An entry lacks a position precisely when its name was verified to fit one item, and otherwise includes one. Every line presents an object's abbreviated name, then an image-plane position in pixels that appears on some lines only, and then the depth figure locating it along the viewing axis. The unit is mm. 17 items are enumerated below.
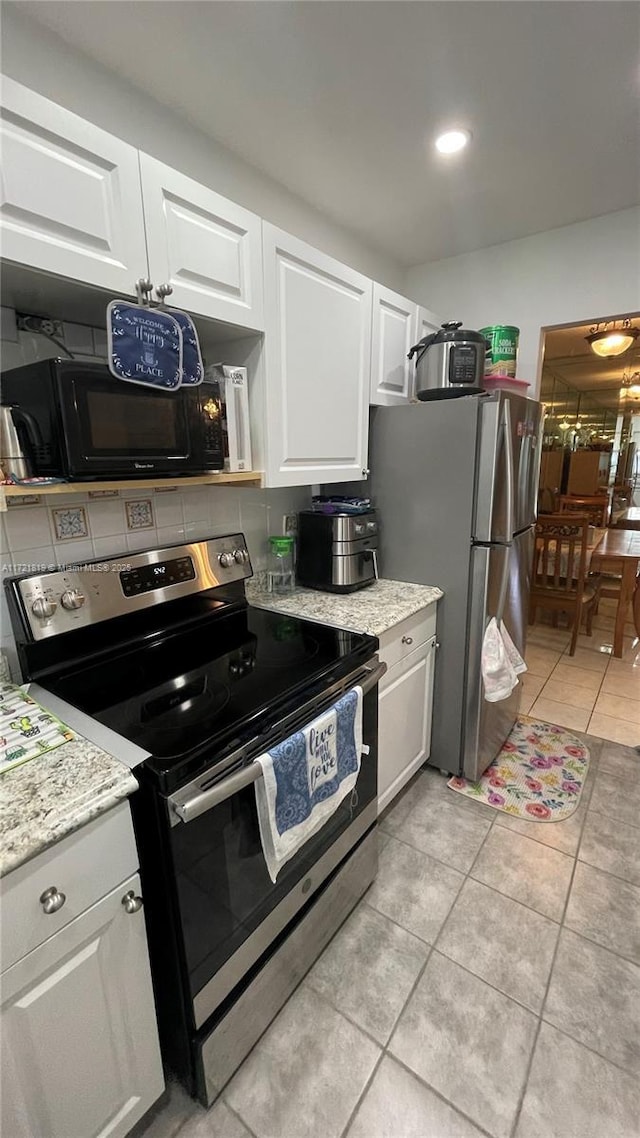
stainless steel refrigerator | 1742
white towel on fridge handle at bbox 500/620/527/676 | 1977
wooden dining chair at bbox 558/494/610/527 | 5020
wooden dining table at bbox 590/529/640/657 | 3340
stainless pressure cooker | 1840
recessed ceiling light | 1555
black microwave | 985
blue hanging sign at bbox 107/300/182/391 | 1045
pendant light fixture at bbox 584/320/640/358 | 2906
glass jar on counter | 1912
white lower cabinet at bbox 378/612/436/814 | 1661
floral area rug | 1942
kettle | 983
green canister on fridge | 2047
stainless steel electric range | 917
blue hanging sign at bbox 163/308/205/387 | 1169
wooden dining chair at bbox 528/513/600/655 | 3359
